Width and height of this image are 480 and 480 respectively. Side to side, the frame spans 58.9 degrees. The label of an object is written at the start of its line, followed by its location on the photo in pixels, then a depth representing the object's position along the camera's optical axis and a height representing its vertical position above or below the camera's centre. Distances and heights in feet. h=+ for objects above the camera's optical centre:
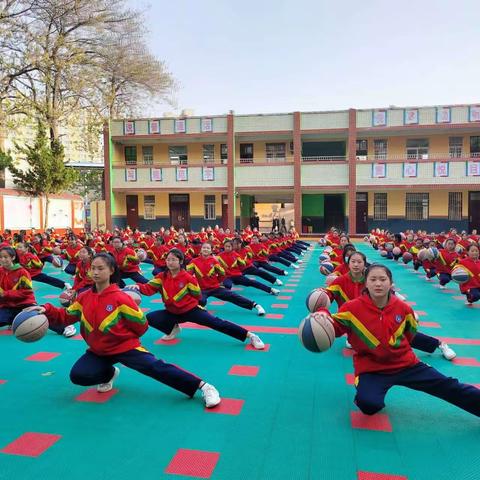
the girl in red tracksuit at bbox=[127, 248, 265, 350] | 17.52 -3.37
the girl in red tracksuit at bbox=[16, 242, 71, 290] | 27.55 -2.93
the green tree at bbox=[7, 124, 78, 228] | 67.31 +8.08
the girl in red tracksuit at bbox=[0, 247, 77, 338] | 18.92 -3.06
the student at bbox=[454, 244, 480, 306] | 24.20 -2.95
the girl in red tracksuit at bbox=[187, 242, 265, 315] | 22.90 -3.10
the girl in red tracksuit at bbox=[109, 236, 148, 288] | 31.12 -3.01
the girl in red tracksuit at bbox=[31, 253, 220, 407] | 12.46 -3.58
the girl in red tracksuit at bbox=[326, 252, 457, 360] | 16.39 -2.58
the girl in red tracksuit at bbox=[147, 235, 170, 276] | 35.24 -2.86
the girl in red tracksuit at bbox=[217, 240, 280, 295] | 28.68 -3.37
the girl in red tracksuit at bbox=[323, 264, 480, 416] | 11.18 -3.44
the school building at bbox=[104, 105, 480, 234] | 77.05 +9.76
